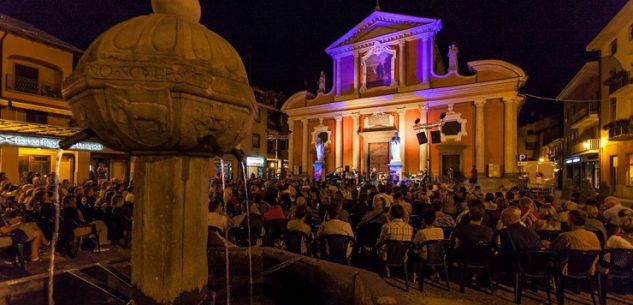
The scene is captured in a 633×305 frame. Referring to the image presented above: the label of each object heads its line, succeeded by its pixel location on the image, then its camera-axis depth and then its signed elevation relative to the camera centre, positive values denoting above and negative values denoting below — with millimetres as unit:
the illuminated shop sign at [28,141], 17016 +1040
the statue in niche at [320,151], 30688 +1327
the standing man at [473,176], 23016 -435
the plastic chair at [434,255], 5621 -1323
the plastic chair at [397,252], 5609 -1290
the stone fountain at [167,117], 2646 +362
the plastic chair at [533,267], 4996 -1322
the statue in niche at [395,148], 26828 +1459
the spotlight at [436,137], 25186 +2167
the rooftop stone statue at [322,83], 32000 +7298
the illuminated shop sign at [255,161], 37328 +508
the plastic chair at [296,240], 6230 -1245
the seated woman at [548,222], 6236 -878
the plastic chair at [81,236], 7332 -1480
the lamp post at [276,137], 25256 +2043
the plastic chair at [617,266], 5027 -1300
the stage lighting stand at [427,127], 25578 +2930
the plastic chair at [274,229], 7535 -1280
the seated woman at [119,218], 7762 -1161
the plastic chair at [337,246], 5910 -1280
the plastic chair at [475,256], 5387 -1280
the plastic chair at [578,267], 4953 -1304
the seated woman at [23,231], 6383 -1213
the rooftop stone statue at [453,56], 26016 +7968
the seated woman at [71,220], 7234 -1135
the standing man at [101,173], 20608 -547
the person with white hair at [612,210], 6747 -750
